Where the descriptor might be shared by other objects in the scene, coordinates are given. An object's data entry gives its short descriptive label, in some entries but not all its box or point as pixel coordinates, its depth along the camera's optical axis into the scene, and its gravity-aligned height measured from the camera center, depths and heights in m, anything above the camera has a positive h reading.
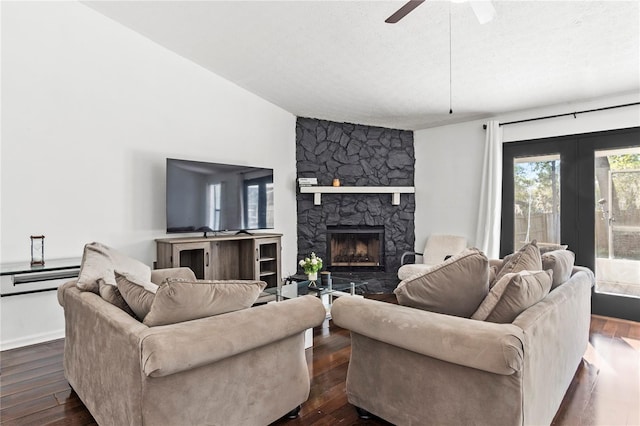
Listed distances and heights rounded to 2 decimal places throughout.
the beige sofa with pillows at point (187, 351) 1.39 -0.58
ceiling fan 2.07 +1.22
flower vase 3.68 -0.67
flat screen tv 3.92 +0.23
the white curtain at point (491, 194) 4.68 +0.26
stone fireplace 5.47 +0.31
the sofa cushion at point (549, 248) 2.80 -0.28
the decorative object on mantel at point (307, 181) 5.30 +0.51
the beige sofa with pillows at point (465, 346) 1.43 -0.58
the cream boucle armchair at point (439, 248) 5.06 -0.48
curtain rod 3.87 +1.17
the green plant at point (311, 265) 3.66 -0.50
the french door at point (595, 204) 3.88 +0.11
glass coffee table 3.37 -0.72
